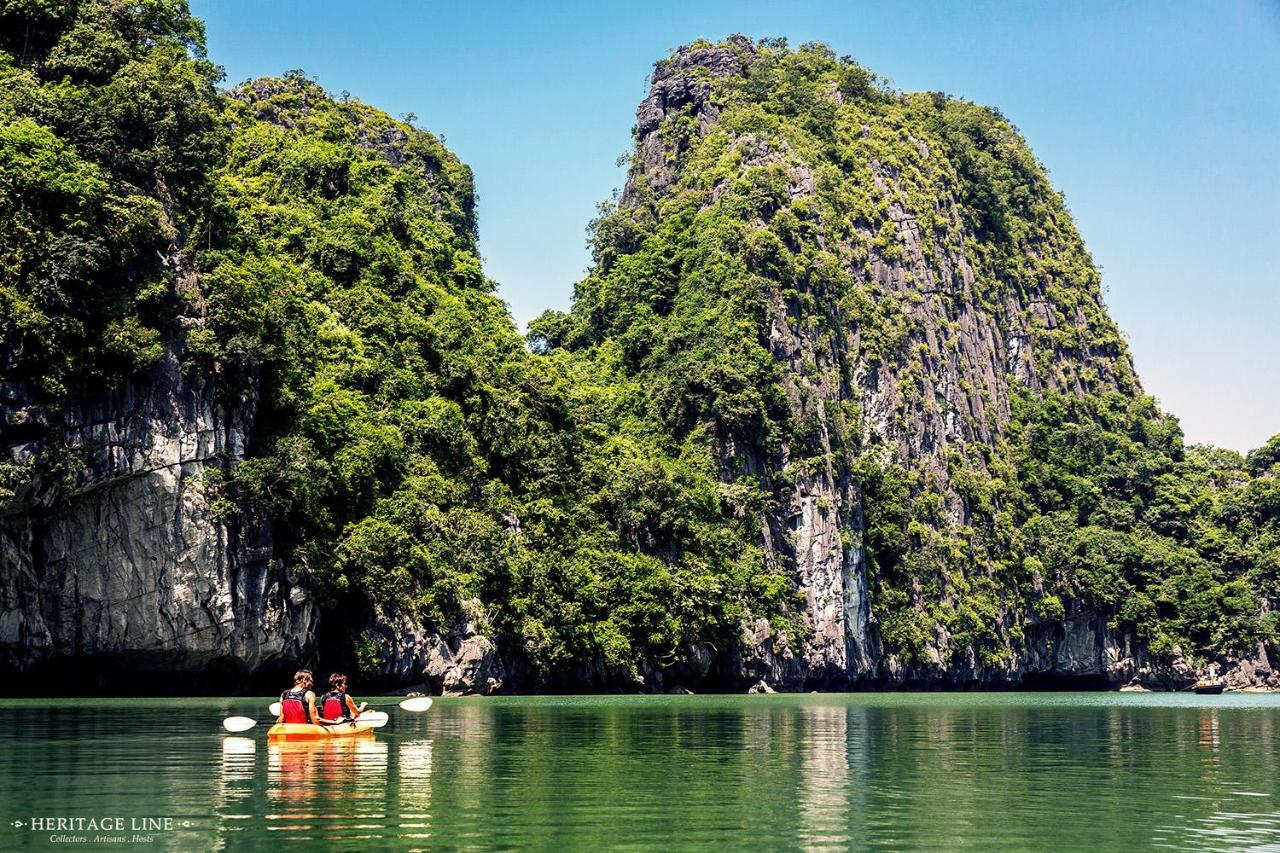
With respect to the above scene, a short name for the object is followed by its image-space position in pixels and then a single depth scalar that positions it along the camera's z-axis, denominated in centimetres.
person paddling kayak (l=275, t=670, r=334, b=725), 2367
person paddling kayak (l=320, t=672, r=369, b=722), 2461
